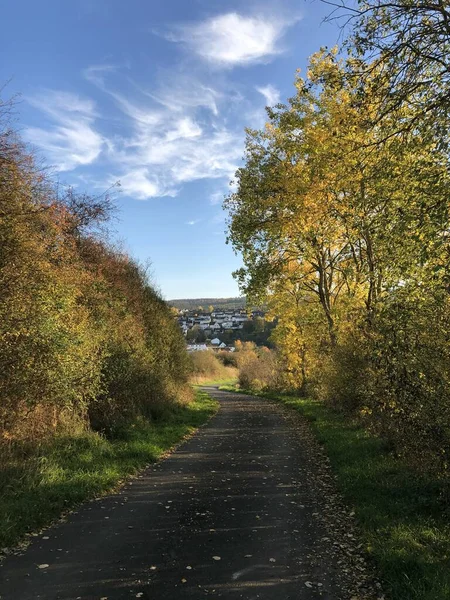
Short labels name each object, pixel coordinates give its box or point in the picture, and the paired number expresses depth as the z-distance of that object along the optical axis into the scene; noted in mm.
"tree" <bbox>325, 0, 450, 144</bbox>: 5848
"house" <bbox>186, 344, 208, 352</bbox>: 80125
